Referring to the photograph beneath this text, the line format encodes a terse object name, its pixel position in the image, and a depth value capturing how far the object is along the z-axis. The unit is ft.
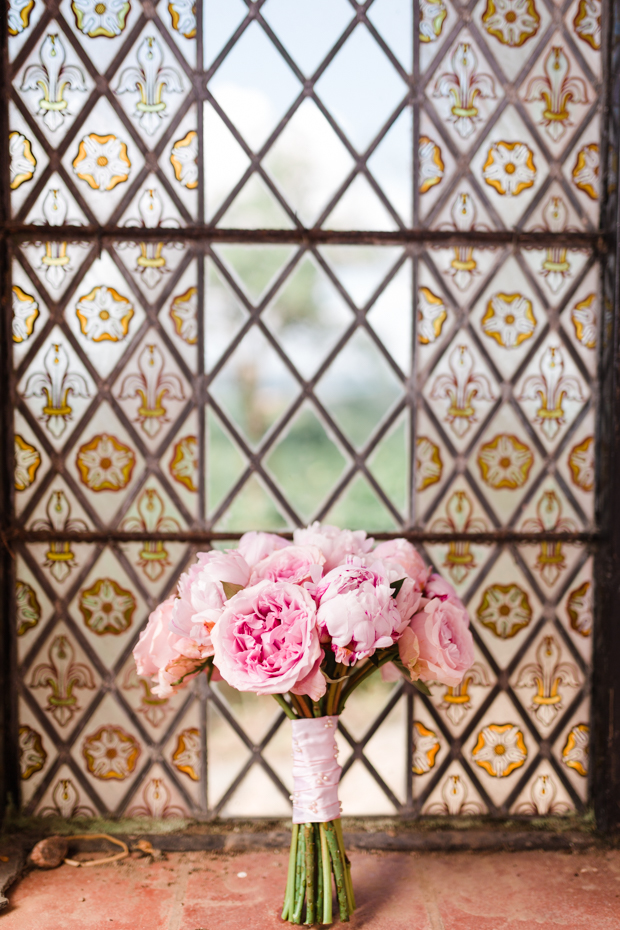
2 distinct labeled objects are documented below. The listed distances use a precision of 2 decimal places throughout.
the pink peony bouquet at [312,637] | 2.72
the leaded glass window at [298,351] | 4.03
